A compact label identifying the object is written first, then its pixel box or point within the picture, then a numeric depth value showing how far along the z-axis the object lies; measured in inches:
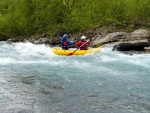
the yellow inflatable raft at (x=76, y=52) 812.0
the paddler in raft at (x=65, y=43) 887.6
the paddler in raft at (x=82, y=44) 852.0
